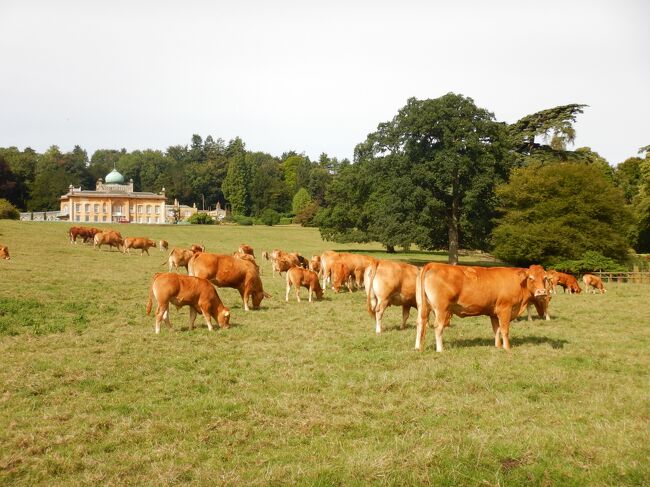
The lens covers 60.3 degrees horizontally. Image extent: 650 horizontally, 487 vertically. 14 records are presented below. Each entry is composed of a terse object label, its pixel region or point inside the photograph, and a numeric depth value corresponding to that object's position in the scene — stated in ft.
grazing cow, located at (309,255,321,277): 86.63
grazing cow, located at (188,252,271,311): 54.75
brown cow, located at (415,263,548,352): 36.73
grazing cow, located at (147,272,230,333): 41.19
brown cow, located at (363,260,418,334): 44.60
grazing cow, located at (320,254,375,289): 72.57
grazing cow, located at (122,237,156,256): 125.29
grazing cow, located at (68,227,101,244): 141.28
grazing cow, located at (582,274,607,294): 89.46
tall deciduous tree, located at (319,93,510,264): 125.59
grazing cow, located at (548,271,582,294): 85.42
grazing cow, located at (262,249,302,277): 87.27
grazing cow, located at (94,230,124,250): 129.29
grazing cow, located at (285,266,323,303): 61.98
